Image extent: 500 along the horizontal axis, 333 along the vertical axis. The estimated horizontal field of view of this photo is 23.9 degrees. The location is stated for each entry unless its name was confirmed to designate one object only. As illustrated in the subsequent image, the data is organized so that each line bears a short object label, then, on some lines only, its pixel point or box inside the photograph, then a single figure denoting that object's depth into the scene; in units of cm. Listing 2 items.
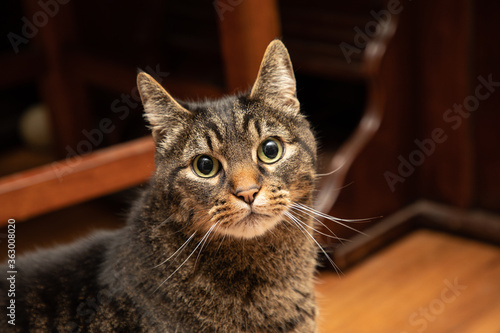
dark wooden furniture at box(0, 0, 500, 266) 96
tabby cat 70
